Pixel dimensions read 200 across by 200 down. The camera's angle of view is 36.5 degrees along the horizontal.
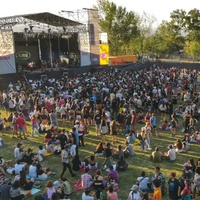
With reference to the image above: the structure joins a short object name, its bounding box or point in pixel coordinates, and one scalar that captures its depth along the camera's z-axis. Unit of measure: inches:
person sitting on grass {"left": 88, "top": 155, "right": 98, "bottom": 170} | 403.9
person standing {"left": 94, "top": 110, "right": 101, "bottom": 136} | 536.4
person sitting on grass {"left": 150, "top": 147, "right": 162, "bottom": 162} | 436.1
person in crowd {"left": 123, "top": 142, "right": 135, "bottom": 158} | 460.5
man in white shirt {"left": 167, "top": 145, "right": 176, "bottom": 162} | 438.0
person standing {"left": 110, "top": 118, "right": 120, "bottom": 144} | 508.1
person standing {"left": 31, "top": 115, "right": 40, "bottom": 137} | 546.2
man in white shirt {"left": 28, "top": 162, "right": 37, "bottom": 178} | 392.5
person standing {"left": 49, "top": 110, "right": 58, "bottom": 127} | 578.6
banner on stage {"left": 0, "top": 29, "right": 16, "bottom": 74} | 1027.8
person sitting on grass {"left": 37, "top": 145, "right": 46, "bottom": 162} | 447.2
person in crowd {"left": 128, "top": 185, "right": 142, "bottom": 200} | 291.9
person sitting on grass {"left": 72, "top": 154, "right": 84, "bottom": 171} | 411.2
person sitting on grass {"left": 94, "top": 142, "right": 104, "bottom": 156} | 453.0
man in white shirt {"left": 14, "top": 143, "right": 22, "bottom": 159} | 439.5
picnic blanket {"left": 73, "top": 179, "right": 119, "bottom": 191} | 361.4
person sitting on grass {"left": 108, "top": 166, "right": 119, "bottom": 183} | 361.7
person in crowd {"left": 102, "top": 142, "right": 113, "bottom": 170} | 409.6
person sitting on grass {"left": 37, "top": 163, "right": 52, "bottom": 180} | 394.9
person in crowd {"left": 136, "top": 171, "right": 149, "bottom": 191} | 341.1
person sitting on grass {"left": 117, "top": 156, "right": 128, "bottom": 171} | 412.5
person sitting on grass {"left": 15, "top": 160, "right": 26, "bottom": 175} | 396.5
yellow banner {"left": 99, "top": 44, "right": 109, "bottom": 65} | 1501.0
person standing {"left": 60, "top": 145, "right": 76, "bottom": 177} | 379.9
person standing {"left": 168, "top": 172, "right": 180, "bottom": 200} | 315.0
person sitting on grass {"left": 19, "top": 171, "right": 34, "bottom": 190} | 355.6
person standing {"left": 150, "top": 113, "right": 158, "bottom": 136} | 547.4
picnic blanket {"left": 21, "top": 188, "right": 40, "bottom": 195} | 364.3
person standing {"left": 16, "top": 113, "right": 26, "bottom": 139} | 531.1
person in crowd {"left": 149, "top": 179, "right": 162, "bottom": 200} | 304.7
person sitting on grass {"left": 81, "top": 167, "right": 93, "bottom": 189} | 355.1
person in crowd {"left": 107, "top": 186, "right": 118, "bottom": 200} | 307.3
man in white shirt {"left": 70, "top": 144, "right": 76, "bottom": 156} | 421.1
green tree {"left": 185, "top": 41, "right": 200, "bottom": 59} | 1941.4
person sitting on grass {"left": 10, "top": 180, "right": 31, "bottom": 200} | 317.7
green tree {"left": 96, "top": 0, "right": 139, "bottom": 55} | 2234.3
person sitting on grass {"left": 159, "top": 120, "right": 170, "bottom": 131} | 596.7
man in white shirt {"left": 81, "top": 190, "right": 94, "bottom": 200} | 296.4
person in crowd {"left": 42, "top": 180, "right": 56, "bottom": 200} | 311.0
